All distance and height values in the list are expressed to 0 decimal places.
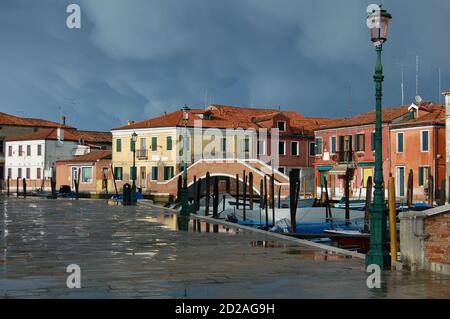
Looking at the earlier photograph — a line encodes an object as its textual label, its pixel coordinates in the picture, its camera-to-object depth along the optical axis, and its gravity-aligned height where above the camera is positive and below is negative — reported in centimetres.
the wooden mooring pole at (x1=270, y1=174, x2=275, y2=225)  3289 +2
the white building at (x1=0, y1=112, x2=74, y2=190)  8000 +726
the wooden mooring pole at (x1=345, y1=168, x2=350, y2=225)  2775 -53
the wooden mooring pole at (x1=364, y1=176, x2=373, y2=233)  2428 -64
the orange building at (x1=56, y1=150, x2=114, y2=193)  6881 +149
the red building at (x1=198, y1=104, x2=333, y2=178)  6562 +491
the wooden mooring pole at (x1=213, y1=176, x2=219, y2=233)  3010 -88
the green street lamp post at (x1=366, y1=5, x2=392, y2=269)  1123 +25
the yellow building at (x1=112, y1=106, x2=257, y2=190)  6241 +409
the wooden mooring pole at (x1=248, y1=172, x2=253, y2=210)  3747 -24
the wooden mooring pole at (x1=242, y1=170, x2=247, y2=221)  3206 -76
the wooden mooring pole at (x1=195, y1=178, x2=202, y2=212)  3582 -81
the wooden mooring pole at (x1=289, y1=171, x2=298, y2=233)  2358 -47
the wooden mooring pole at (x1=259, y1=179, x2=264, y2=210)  3895 -74
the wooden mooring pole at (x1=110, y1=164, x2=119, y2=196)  6528 +102
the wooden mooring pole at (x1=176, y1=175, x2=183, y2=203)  4272 +10
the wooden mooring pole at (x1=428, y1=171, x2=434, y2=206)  3839 -23
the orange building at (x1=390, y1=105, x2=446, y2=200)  4666 +268
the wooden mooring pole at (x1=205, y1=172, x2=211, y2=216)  3274 -86
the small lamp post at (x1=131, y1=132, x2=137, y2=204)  4228 -55
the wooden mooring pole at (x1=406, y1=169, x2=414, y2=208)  3384 -23
